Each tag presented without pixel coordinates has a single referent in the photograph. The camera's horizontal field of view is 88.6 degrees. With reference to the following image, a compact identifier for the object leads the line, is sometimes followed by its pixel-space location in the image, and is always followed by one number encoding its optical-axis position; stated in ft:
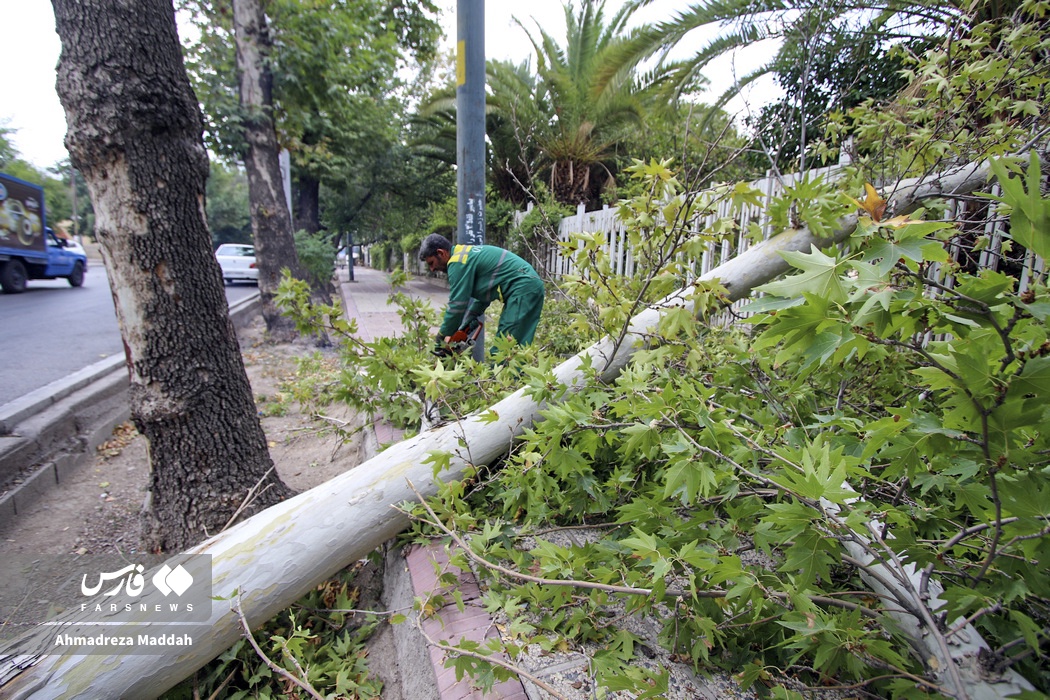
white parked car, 67.55
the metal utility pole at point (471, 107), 12.25
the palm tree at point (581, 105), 41.01
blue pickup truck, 46.32
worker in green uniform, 13.83
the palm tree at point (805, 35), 17.10
